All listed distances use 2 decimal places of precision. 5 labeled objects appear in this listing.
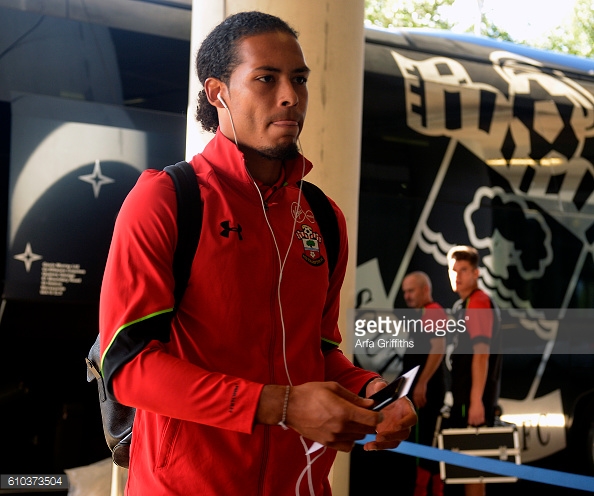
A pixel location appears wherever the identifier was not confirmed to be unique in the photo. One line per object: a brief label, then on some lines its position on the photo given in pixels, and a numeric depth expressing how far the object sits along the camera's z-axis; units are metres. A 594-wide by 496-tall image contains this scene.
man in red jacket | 1.62
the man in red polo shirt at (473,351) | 6.48
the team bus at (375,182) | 5.46
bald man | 6.38
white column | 3.99
